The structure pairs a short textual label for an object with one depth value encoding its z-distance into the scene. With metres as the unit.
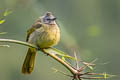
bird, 8.19
